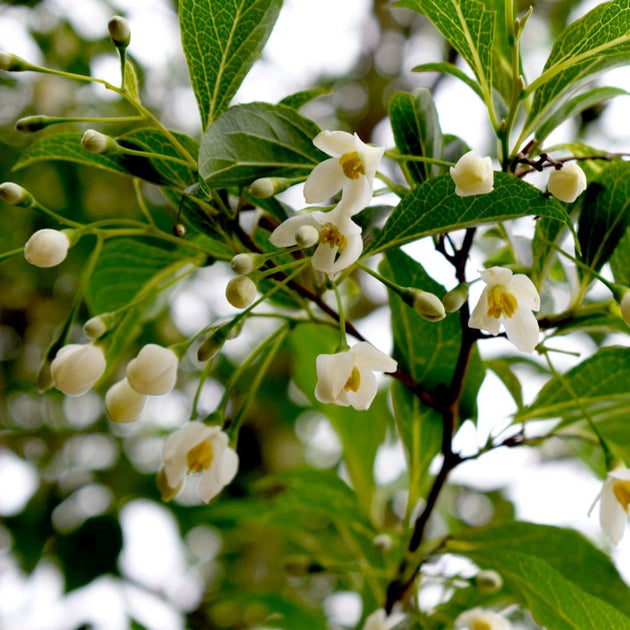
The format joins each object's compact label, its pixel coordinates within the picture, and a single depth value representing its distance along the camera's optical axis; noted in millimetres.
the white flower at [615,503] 719
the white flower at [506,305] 699
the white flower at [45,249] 712
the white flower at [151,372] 708
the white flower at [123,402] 716
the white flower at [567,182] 694
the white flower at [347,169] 690
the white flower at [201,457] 714
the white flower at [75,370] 715
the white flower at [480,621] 753
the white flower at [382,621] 743
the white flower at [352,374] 699
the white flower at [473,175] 680
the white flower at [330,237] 689
